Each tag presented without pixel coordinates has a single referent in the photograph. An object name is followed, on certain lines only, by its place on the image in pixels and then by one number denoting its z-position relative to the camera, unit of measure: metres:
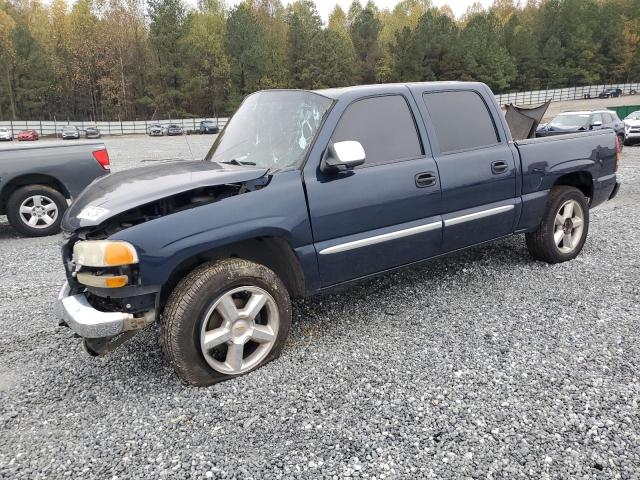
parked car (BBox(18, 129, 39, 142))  39.06
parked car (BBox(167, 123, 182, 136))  41.33
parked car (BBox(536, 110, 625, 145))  15.67
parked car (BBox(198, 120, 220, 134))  43.12
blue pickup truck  2.85
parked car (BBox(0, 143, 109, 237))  6.91
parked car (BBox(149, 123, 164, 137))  41.81
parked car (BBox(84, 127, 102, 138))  41.59
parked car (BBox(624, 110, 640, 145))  18.66
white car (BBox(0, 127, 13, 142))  37.25
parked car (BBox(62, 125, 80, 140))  38.36
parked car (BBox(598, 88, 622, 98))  67.50
